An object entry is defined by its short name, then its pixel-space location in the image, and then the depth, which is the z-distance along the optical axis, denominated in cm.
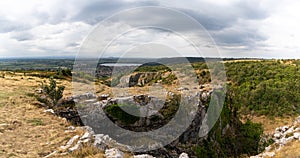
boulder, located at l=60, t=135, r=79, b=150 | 781
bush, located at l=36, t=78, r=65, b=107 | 1539
